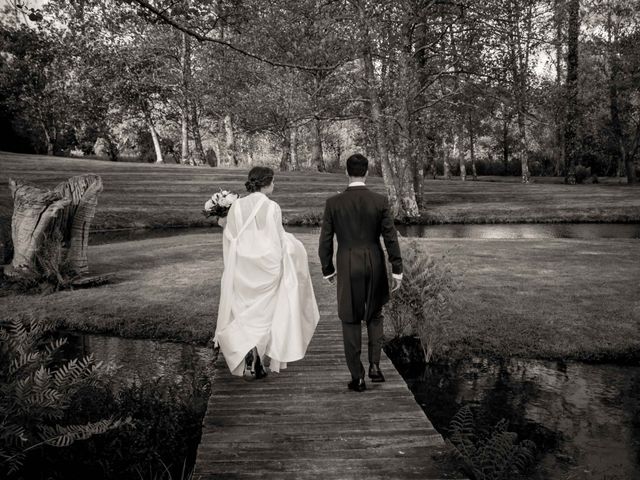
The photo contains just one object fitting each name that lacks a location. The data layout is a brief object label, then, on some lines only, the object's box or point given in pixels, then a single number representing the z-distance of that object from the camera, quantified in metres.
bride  6.10
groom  5.66
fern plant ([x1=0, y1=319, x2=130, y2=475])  4.32
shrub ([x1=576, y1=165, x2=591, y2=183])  46.34
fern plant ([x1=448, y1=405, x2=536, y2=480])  5.05
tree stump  12.44
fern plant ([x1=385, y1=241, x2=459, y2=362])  9.07
